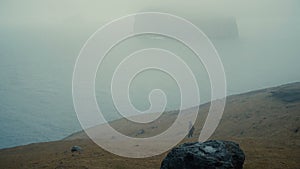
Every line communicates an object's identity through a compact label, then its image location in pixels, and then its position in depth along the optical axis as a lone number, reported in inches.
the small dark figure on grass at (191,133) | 2443.4
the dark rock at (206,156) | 936.3
